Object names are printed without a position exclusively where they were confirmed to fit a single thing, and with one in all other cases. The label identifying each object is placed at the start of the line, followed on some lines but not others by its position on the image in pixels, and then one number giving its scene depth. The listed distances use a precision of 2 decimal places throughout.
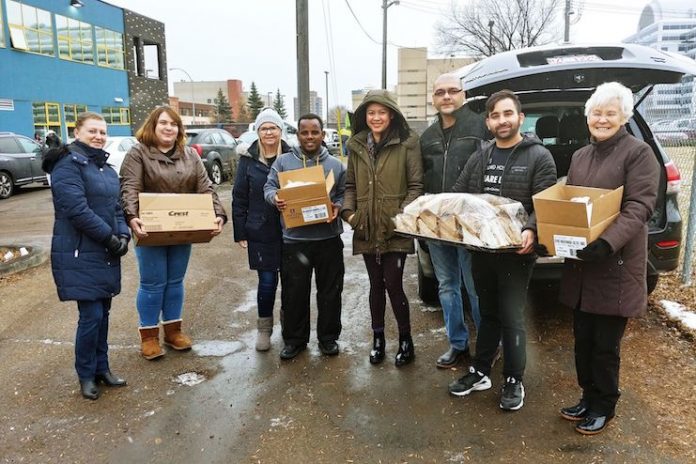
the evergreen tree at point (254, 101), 69.72
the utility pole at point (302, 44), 10.35
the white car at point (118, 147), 12.87
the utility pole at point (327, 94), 70.29
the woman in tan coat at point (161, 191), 3.82
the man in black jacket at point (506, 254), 3.08
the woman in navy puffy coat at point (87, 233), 3.27
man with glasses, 3.59
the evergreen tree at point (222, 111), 68.75
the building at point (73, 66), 21.70
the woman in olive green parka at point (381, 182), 3.68
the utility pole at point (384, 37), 28.11
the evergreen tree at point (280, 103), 77.95
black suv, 3.64
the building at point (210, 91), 93.19
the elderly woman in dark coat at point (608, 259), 2.67
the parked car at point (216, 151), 15.59
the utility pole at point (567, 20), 27.14
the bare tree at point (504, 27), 31.94
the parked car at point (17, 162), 13.70
